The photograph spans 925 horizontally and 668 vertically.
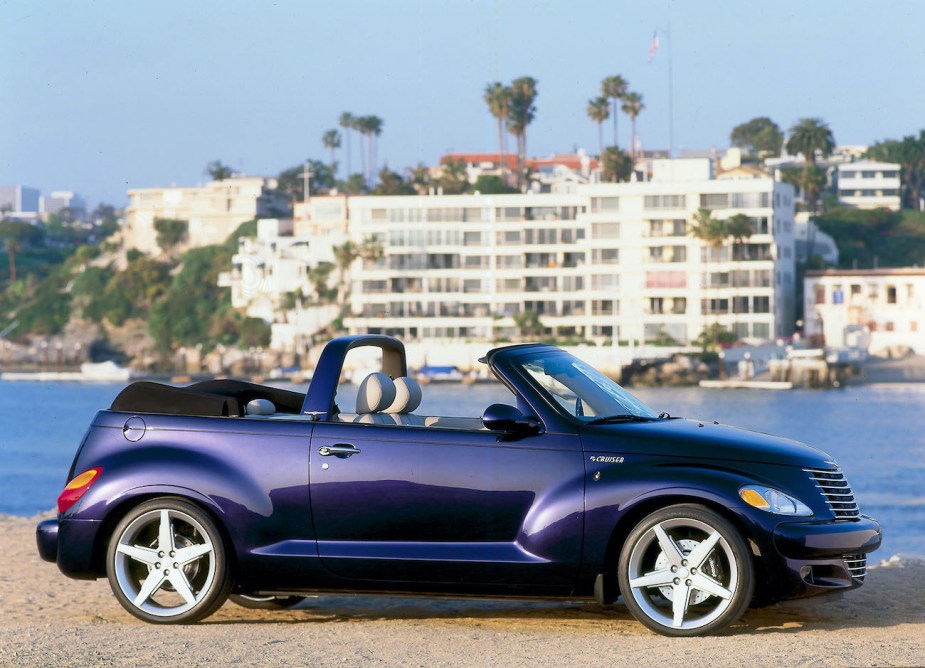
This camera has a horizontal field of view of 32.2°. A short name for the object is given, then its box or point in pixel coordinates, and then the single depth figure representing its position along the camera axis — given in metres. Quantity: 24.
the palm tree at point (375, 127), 193.88
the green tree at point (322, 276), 157.12
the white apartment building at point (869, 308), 139.00
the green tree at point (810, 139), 181.12
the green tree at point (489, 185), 159.73
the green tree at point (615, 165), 152.80
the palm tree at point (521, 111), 172.50
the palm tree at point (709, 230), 127.81
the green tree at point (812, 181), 168.38
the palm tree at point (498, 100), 171.62
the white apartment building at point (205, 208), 185.25
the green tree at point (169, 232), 186.00
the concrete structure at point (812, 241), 153.50
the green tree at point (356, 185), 189.62
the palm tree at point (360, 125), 193.25
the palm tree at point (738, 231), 128.25
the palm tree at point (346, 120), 193.25
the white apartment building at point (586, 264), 131.25
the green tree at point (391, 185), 170.25
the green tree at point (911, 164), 189.62
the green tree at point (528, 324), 134.50
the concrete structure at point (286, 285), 157.75
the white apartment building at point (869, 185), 183.12
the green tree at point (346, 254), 145.00
